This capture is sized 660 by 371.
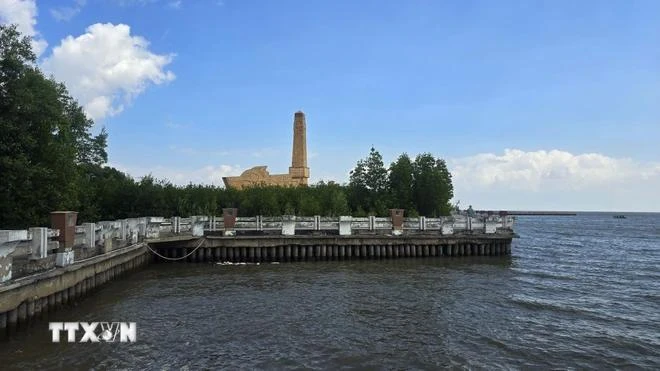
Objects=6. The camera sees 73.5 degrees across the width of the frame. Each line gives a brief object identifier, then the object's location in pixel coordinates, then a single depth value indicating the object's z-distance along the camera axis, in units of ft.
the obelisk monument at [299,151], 181.16
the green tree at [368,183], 165.37
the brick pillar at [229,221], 97.50
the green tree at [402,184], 163.32
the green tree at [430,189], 166.09
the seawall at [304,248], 95.96
